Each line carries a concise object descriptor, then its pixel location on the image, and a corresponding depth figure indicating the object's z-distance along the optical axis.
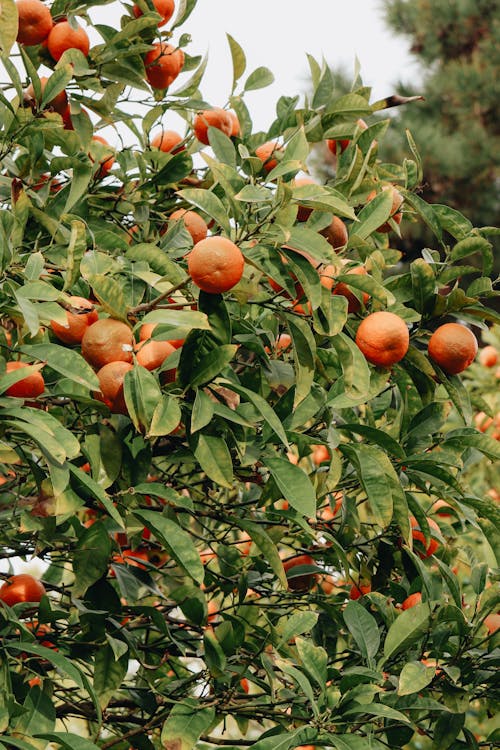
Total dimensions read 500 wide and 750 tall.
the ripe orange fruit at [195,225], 3.55
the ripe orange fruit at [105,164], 3.72
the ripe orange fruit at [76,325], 3.32
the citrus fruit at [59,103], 3.59
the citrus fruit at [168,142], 3.83
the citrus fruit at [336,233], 3.45
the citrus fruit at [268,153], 3.59
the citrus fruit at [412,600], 3.51
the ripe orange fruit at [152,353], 3.30
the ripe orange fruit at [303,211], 3.42
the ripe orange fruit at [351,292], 3.42
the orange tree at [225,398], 3.27
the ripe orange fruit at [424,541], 3.60
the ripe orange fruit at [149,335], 3.34
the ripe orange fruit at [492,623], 3.52
